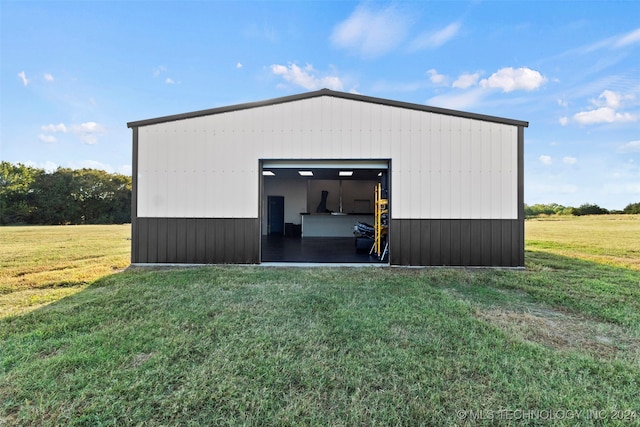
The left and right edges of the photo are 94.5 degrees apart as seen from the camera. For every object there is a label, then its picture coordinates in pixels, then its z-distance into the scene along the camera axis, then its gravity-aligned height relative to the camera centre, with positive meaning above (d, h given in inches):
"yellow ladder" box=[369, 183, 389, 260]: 307.3 -10.5
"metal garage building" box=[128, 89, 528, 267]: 251.8 +39.4
